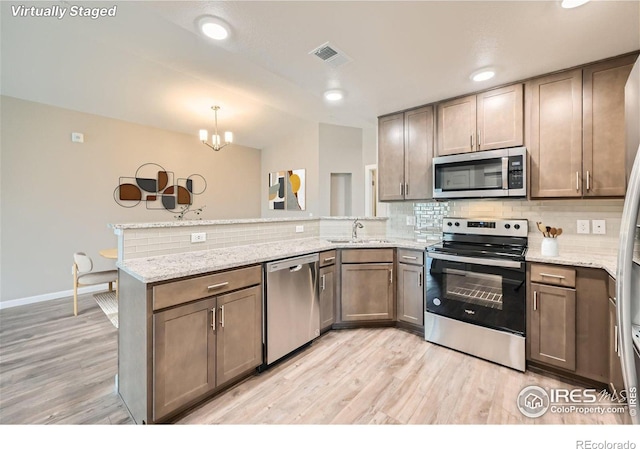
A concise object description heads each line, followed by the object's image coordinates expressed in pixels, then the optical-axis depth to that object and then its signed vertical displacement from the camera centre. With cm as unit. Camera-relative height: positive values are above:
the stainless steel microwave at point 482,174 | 225 +43
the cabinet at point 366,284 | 278 -63
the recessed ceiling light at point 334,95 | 261 +127
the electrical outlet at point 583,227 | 225 -4
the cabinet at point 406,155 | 283 +75
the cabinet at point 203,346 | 150 -76
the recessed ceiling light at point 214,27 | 162 +123
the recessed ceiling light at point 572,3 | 143 +117
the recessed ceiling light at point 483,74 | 217 +121
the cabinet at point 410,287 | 264 -65
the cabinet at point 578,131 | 195 +70
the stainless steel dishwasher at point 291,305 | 209 -68
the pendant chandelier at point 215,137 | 433 +144
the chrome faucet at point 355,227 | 323 -5
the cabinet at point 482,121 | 233 +93
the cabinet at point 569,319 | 181 -69
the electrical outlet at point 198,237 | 224 -11
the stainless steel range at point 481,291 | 211 -58
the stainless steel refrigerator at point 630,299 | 100 -30
